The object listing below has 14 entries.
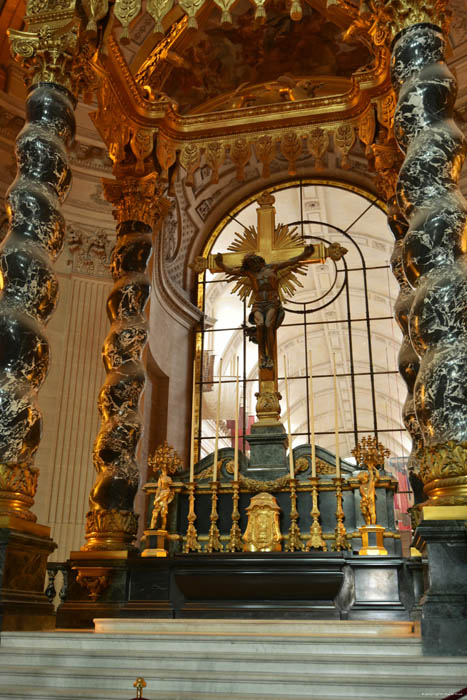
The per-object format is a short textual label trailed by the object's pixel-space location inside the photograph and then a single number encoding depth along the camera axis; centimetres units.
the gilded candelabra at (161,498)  719
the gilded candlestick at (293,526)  689
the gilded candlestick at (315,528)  682
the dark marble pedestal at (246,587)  636
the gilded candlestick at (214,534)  708
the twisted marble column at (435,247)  453
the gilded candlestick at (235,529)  700
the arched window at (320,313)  1488
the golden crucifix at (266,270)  795
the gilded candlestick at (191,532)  720
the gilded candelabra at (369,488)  664
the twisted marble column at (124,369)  735
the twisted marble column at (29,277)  521
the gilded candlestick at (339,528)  682
